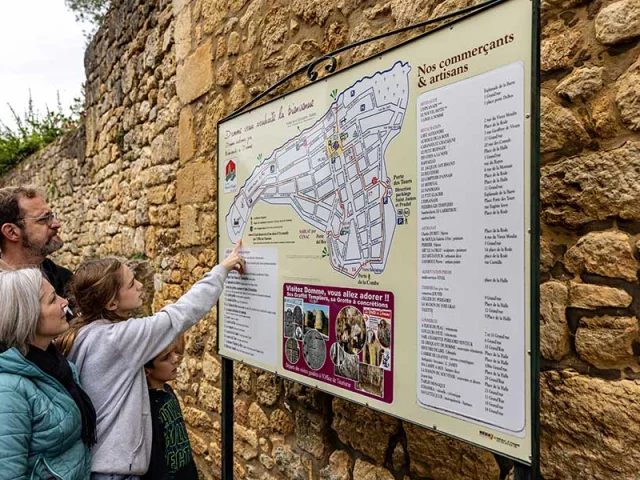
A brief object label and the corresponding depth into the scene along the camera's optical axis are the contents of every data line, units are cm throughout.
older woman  159
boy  212
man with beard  296
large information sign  134
